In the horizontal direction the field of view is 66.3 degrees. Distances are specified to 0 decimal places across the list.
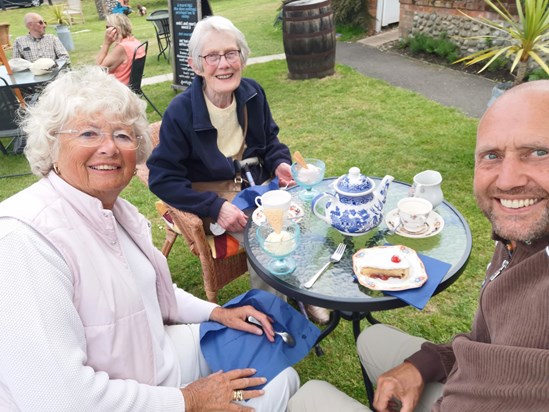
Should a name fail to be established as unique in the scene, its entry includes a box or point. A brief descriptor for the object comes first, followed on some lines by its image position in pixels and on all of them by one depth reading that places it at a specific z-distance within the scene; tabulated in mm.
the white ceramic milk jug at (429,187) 1894
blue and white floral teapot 1686
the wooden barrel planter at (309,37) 6441
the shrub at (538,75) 5280
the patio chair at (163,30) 9949
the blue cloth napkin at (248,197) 2312
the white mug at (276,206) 1719
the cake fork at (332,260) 1659
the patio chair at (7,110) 4866
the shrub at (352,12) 8797
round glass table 1575
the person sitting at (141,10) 16398
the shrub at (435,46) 6867
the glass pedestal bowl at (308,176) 2221
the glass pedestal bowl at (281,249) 1745
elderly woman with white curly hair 1146
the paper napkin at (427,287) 1505
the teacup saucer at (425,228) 1847
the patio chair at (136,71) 5363
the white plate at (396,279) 1555
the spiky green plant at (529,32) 3664
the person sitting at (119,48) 5738
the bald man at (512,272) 1044
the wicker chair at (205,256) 2330
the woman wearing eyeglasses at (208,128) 2350
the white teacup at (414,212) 1820
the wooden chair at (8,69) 5135
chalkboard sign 6332
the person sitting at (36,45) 6535
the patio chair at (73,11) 17447
